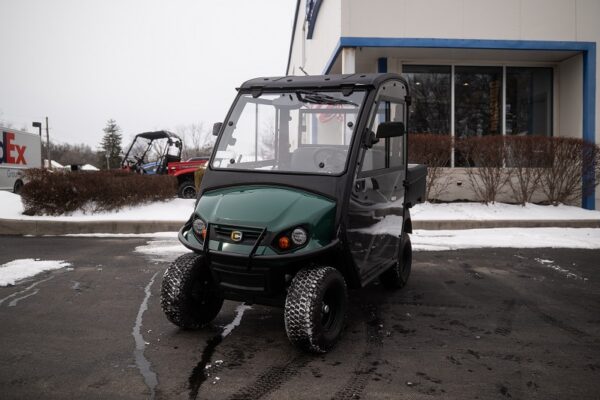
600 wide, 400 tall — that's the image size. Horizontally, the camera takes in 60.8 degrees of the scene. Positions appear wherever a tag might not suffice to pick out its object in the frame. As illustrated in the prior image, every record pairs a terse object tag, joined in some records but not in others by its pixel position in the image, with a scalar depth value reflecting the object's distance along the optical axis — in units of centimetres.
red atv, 1798
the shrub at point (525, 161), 1102
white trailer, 2145
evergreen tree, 7419
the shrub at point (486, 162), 1119
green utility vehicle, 362
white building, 1229
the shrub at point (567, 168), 1102
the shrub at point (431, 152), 1134
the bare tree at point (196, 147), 6346
